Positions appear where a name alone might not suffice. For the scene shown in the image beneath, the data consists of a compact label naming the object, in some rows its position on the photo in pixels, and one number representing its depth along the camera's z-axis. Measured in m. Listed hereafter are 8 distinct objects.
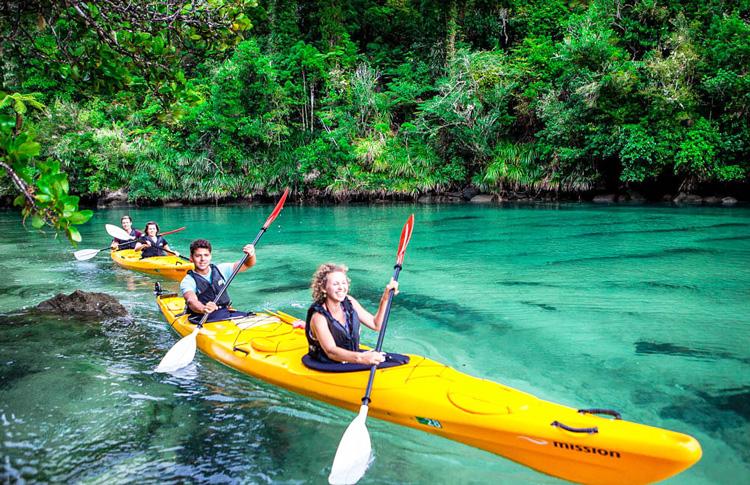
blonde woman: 3.15
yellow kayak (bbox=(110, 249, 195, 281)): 7.66
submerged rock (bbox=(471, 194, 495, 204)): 19.19
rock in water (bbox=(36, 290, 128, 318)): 5.60
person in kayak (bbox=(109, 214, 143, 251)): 9.27
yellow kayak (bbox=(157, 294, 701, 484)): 2.23
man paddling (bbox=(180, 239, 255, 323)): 4.55
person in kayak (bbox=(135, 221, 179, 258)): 8.34
